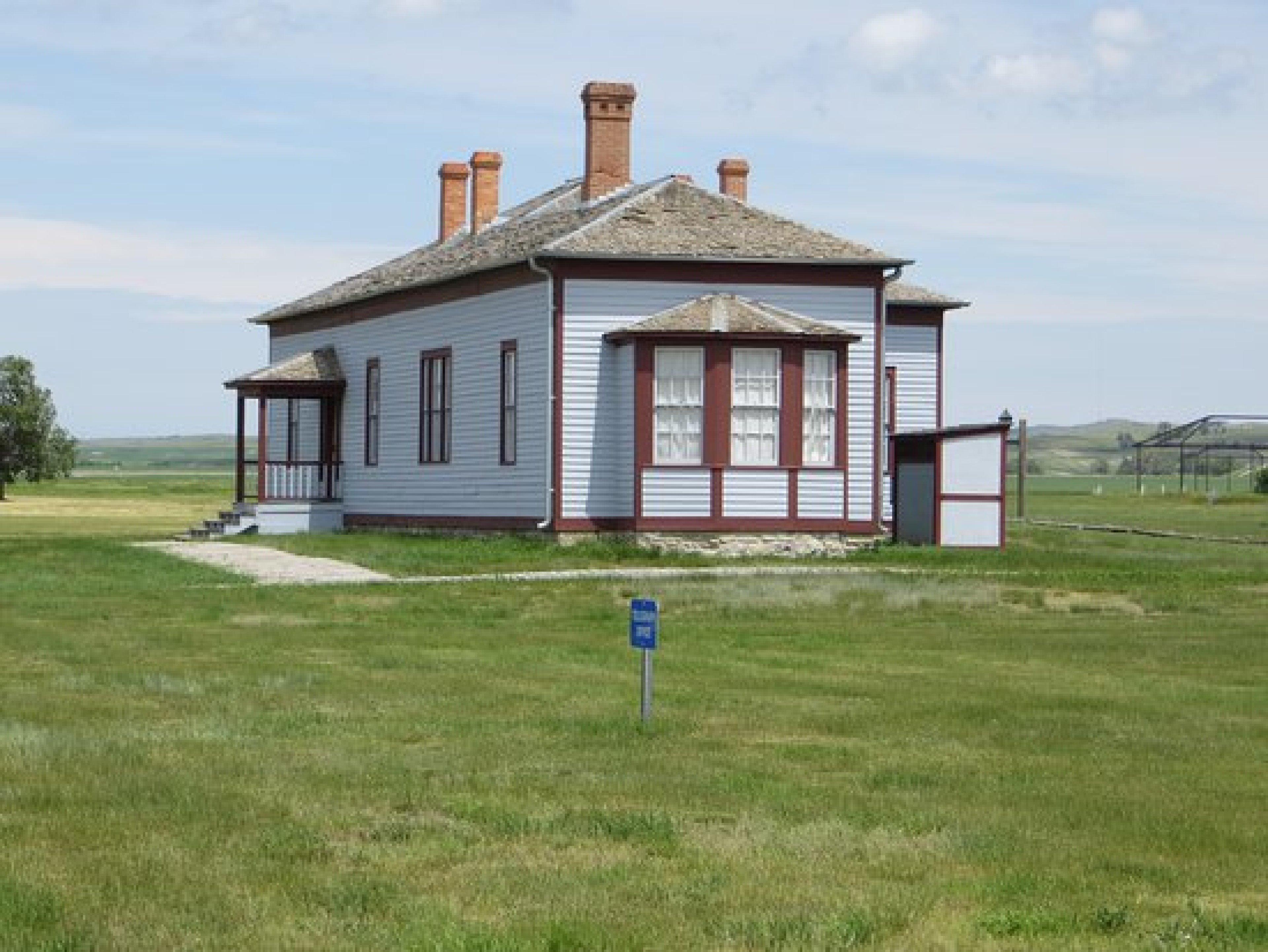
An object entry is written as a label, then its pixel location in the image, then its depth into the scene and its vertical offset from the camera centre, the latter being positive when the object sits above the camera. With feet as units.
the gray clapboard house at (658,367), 126.00 +4.63
